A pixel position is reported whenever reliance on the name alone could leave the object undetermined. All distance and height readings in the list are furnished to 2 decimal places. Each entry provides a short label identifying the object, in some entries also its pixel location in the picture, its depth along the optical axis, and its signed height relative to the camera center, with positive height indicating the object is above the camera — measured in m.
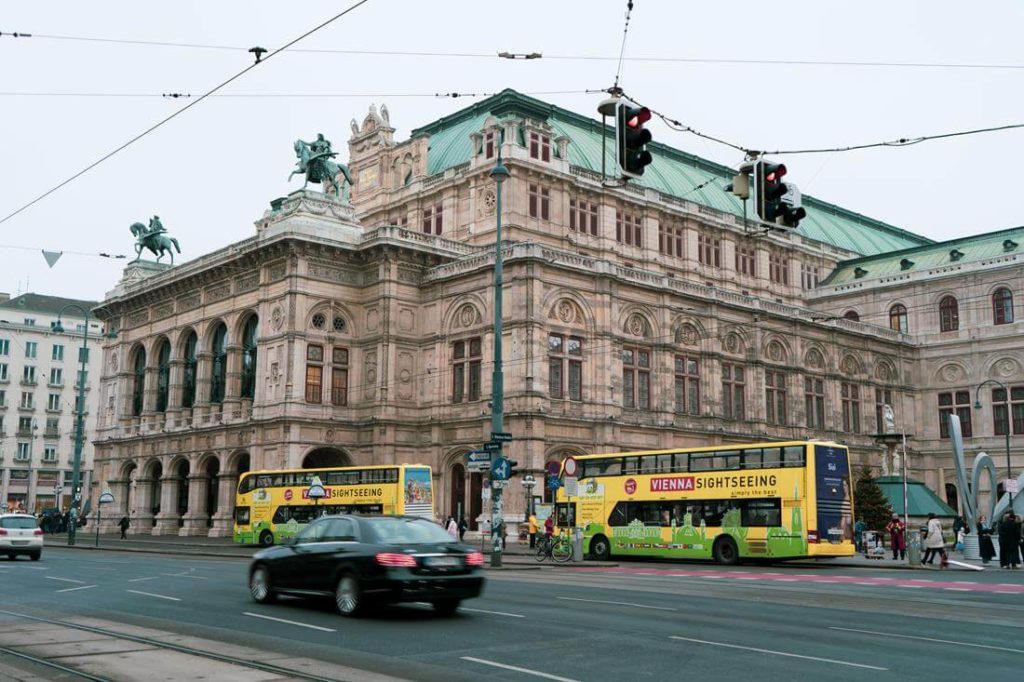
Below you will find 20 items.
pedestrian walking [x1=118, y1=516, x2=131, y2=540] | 57.66 -2.01
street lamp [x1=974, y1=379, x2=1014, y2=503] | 65.44 +7.38
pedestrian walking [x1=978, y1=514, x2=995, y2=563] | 36.12 -1.81
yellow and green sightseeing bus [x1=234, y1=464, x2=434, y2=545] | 41.47 -0.23
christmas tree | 51.59 -0.53
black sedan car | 14.97 -1.12
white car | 32.81 -1.56
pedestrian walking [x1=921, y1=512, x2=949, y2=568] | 33.61 -1.56
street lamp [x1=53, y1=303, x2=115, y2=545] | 57.33 +3.00
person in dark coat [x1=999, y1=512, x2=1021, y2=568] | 32.53 -1.40
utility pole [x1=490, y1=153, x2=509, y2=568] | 32.53 +3.19
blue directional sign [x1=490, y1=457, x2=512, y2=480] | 32.59 +0.75
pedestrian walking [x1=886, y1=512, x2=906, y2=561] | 39.88 -1.66
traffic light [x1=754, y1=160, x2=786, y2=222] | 19.59 +6.00
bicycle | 35.59 -2.01
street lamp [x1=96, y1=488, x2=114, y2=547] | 49.63 -0.40
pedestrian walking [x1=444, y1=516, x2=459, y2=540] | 42.91 -1.48
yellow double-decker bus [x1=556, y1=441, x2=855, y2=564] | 32.91 -0.31
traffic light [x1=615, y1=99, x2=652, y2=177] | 17.14 +6.09
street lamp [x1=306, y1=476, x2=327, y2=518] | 42.03 +0.06
